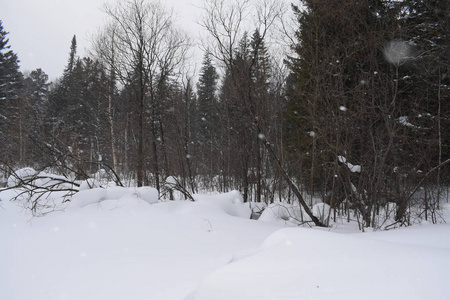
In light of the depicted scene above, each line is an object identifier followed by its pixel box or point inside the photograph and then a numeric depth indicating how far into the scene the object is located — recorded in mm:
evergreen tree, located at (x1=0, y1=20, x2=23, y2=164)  19541
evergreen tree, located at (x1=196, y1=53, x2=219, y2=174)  28969
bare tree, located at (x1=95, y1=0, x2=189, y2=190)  11703
